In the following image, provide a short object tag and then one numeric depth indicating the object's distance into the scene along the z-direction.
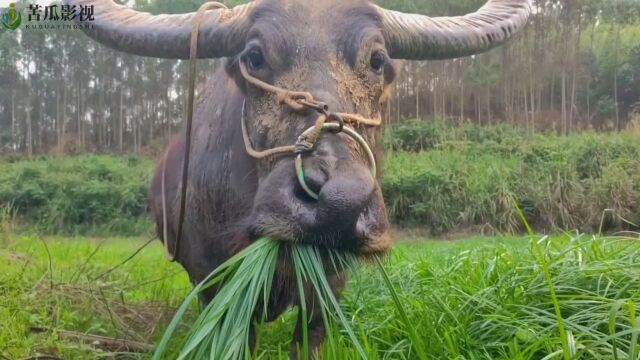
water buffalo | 2.12
